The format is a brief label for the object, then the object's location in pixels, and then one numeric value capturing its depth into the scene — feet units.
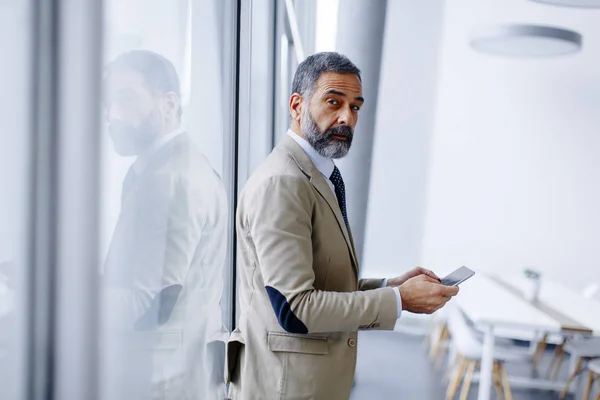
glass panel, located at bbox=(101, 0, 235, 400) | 3.82
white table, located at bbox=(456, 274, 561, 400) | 10.62
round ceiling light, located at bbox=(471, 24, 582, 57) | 12.53
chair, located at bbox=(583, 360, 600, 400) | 11.83
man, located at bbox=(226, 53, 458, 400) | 4.41
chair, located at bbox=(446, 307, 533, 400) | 11.64
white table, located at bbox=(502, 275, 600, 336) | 11.27
